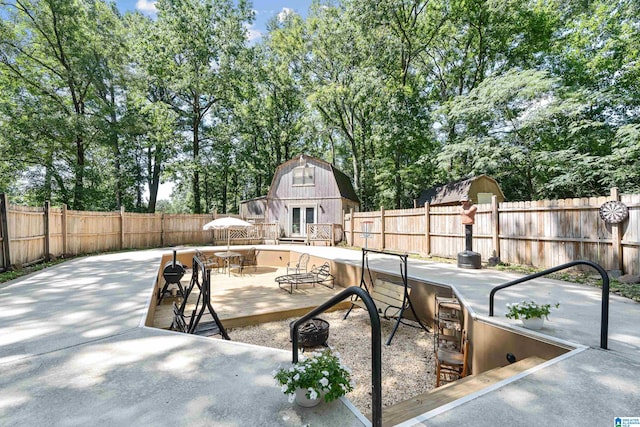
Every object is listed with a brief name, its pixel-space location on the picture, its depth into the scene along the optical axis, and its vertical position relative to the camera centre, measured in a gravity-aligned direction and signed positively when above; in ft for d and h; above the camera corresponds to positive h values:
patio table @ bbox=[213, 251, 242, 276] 32.53 -4.91
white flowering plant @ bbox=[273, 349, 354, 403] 5.71 -3.47
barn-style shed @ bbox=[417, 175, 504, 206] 43.86 +3.68
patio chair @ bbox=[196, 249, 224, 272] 34.60 -6.16
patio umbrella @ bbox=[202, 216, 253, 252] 34.12 -1.17
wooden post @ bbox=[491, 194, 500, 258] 25.32 -1.48
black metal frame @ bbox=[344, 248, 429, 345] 15.40 -5.48
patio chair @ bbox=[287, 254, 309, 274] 32.99 -6.53
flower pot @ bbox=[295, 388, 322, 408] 5.80 -3.93
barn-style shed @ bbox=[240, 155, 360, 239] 51.90 +3.12
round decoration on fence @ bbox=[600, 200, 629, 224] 17.49 +0.00
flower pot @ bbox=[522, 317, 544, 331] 9.71 -3.87
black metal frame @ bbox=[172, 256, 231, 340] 12.12 -4.36
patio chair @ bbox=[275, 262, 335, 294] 24.56 -5.96
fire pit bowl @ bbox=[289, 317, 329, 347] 14.32 -6.30
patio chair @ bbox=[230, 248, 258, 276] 38.60 -6.39
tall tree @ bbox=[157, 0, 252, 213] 59.21 +36.55
